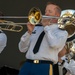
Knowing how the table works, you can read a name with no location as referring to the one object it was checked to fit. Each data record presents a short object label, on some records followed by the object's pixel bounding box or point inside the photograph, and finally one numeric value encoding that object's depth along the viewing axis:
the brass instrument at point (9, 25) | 9.67
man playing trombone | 8.48
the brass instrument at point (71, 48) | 10.29
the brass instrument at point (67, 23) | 8.81
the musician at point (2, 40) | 11.13
